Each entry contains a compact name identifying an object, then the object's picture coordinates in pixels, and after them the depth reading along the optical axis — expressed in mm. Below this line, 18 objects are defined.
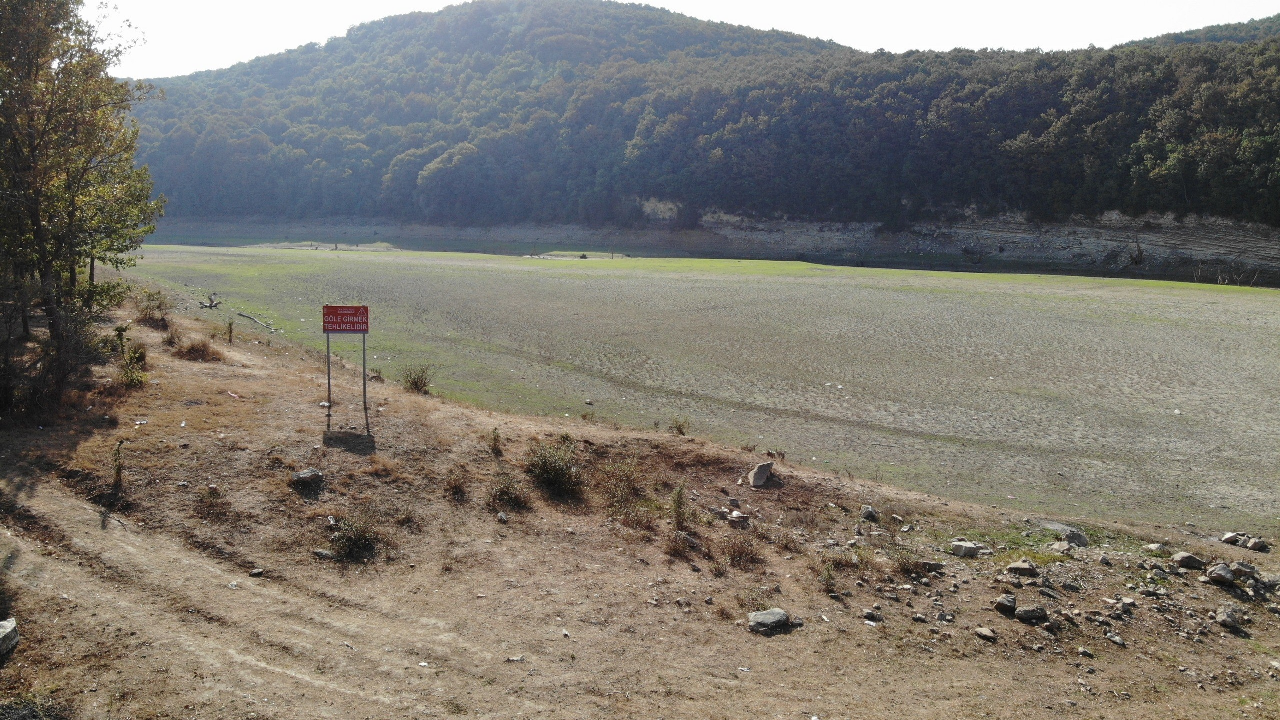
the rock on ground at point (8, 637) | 5051
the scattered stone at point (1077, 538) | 8531
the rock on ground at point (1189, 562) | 7887
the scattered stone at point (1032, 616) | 6770
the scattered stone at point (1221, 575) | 7461
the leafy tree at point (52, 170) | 10812
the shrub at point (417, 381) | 13706
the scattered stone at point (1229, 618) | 6801
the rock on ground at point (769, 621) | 6488
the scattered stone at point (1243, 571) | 7562
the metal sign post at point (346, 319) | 11117
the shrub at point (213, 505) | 7645
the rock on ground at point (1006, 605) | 6918
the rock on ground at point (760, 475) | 10031
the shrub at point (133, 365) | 11117
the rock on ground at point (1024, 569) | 7605
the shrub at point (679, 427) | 12320
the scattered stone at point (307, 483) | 8539
